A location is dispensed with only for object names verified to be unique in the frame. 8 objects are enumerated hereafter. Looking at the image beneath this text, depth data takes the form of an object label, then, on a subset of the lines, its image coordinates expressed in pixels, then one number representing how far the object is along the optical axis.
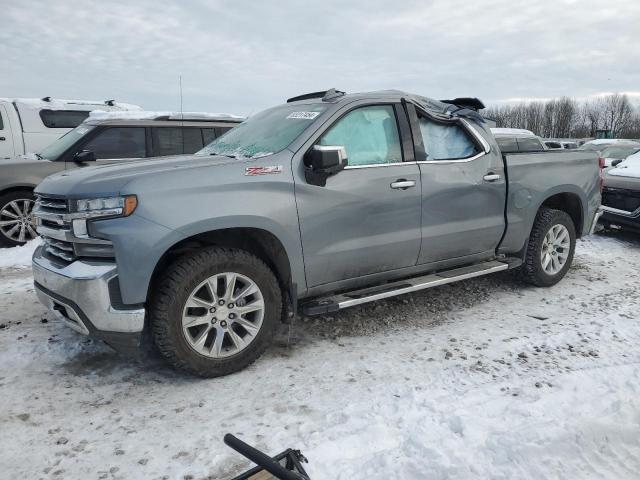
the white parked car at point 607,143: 17.88
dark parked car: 7.64
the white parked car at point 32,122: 9.30
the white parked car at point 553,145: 17.41
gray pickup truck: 3.13
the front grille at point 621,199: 7.69
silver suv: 7.26
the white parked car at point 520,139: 10.20
